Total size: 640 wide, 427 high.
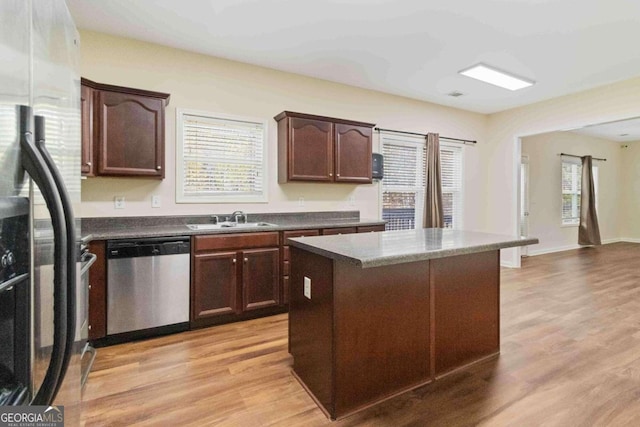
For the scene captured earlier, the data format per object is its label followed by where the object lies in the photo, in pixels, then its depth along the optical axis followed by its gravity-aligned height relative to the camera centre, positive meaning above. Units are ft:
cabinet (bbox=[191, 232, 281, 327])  9.84 -1.99
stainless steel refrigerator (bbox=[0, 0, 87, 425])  2.08 -0.11
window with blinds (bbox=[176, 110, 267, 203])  11.59 +2.04
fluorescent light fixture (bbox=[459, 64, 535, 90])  13.00 +5.72
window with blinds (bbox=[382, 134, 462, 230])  16.35 +1.71
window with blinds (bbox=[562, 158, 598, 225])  24.97 +1.80
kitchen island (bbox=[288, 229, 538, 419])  5.98 -2.03
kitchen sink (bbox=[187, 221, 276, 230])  10.93 -0.41
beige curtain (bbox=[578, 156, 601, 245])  25.14 +0.22
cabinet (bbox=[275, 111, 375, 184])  12.40 +2.56
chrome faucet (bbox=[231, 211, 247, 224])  12.13 -0.13
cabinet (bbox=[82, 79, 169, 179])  9.20 +2.43
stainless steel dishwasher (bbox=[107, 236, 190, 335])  8.74 -1.98
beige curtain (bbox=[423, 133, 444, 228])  16.69 +1.29
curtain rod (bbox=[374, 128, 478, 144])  15.80 +4.07
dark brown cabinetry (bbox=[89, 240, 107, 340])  8.46 -2.04
